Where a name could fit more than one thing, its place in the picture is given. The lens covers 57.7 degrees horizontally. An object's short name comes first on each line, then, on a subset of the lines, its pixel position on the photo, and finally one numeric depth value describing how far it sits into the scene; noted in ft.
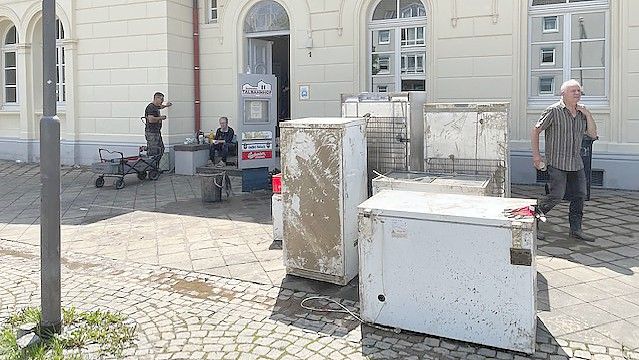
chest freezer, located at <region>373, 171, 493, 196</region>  16.33
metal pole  12.92
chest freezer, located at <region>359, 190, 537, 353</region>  12.17
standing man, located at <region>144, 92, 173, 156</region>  39.50
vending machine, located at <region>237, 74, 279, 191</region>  31.94
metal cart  36.04
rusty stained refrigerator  16.33
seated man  40.95
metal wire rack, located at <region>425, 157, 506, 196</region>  18.21
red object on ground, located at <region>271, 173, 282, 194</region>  20.94
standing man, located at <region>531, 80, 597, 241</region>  20.53
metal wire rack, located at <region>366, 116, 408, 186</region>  19.17
